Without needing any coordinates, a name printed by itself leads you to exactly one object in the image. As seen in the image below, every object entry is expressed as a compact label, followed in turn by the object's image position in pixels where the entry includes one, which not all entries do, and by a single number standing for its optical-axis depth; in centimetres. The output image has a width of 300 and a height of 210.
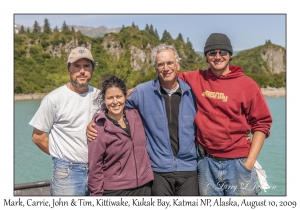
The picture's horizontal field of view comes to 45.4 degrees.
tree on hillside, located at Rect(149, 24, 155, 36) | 8975
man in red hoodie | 330
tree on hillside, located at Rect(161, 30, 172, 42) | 8197
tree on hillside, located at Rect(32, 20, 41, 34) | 7802
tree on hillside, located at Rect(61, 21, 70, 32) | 8300
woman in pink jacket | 322
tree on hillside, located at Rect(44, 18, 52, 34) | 8105
